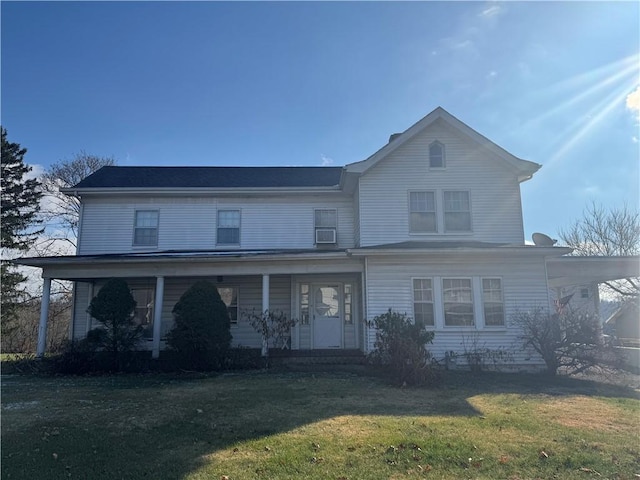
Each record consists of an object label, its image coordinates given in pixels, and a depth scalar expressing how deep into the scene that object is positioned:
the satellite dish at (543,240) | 13.86
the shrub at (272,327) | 12.69
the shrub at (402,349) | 9.79
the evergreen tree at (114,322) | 12.20
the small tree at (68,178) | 28.87
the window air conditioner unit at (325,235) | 15.82
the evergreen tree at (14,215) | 27.66
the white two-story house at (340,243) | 13.02
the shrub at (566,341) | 11.21
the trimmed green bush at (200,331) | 11.73
